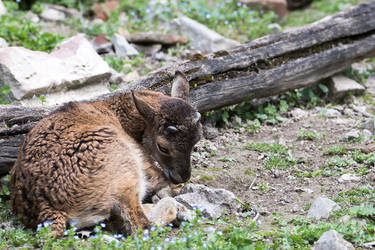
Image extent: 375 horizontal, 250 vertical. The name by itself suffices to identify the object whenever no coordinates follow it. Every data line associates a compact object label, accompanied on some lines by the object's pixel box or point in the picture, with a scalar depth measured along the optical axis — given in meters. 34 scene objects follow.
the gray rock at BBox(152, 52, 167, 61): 21.56
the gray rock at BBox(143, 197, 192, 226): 11.70
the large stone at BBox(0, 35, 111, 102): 16.28
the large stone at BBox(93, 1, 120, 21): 25.83
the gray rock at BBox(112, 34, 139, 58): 21.52
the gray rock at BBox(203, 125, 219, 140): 17.22
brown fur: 10.84
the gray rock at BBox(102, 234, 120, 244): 9.95
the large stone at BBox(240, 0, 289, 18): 27.73
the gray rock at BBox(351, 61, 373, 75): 22.30
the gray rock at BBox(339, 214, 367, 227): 10.66
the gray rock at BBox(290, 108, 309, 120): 19.09
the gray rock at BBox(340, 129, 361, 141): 16.77
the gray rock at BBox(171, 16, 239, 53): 22.41
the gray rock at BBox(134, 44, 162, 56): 22.10
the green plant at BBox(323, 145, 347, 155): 15.71
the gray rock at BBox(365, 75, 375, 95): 21.19
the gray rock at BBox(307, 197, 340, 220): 11.36
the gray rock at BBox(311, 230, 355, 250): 9.36
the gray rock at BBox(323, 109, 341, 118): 19.14
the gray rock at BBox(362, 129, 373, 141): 16.73
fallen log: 15.75
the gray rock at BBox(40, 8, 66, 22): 24.48
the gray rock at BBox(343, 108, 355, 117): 19.22
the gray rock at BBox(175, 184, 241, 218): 12.10
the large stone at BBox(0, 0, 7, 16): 21.94
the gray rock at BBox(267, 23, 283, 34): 25.41
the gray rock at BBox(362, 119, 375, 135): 17.30
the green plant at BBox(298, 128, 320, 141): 17.17
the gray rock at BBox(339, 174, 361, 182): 13.82
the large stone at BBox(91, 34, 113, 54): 21.81
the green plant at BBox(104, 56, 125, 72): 20.44
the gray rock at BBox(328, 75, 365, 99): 20.25
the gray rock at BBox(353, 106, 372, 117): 19.22
